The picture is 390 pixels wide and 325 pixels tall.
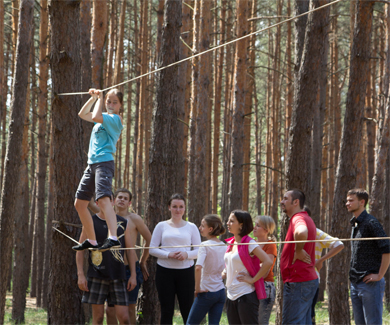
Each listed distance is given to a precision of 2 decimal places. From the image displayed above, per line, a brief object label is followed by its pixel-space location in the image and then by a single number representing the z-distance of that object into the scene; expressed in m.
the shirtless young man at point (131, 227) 10.06
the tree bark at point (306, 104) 12.12
